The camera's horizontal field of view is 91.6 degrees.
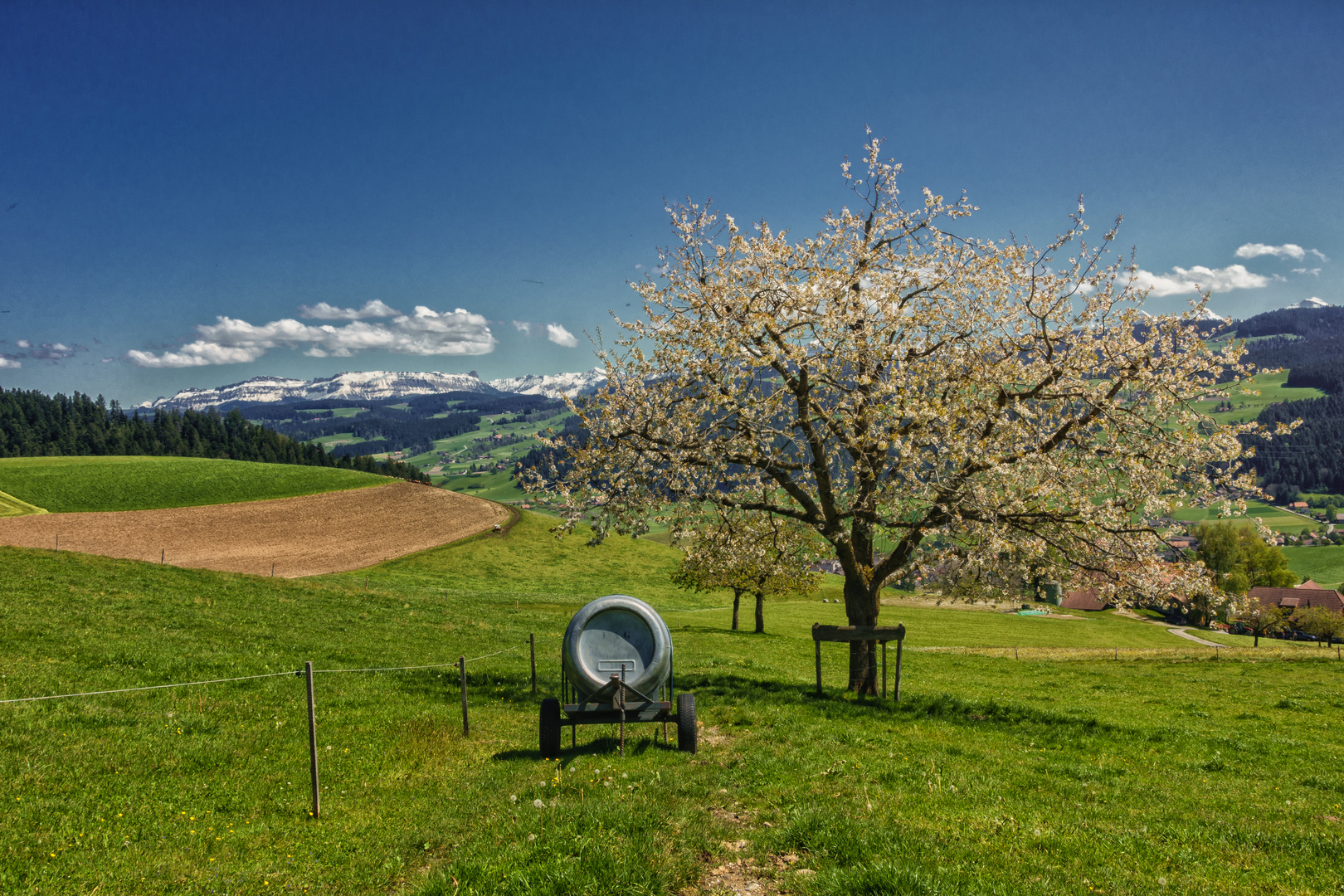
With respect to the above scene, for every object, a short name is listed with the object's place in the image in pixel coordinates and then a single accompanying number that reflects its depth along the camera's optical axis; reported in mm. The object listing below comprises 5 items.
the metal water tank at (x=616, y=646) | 12727
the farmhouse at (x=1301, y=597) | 116375
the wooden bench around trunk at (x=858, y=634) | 18219
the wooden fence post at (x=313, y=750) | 9492
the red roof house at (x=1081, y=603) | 132000
